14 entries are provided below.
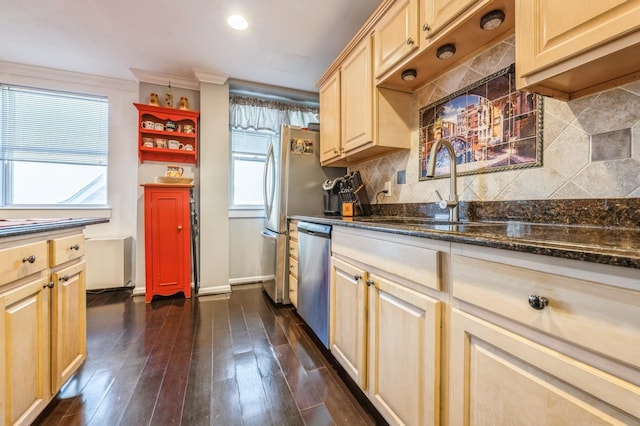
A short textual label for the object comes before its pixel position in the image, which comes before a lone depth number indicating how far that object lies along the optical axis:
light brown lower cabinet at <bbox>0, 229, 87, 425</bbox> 0.93
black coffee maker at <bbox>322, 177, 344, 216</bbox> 2.37
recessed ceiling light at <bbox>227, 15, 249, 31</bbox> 2.07
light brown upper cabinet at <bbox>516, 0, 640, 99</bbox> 0.72
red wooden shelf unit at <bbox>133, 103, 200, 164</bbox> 2.82
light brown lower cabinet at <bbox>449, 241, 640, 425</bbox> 0.46
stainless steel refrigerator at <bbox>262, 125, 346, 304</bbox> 2.53
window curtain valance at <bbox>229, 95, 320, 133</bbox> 3.19
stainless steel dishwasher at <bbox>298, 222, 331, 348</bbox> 1.65
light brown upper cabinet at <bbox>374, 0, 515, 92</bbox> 1.13
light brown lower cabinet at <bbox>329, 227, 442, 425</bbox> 0.85
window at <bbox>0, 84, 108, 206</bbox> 2.83
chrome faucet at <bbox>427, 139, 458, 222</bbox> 1.37
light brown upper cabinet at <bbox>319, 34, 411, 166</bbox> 1.80
